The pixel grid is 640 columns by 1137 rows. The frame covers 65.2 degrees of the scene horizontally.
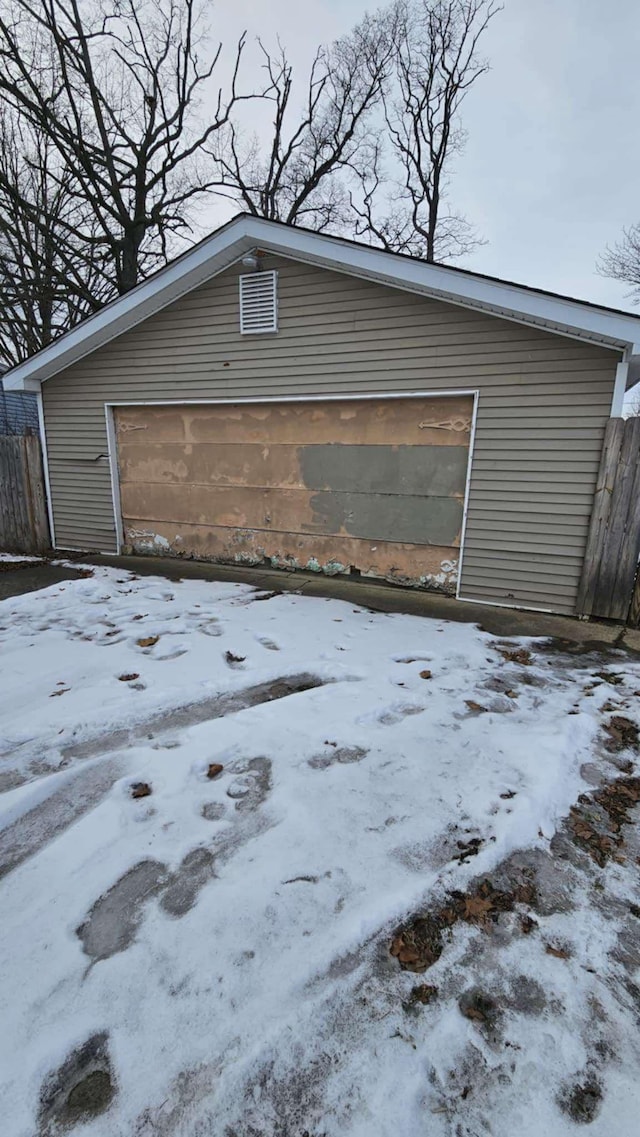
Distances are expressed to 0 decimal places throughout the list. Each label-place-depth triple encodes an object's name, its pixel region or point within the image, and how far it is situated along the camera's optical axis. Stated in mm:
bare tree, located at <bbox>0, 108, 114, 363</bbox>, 12141
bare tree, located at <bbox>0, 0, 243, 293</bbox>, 11141
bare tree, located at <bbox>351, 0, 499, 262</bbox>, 14312
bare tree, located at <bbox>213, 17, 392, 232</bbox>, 14750
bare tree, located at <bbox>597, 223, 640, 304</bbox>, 15617
